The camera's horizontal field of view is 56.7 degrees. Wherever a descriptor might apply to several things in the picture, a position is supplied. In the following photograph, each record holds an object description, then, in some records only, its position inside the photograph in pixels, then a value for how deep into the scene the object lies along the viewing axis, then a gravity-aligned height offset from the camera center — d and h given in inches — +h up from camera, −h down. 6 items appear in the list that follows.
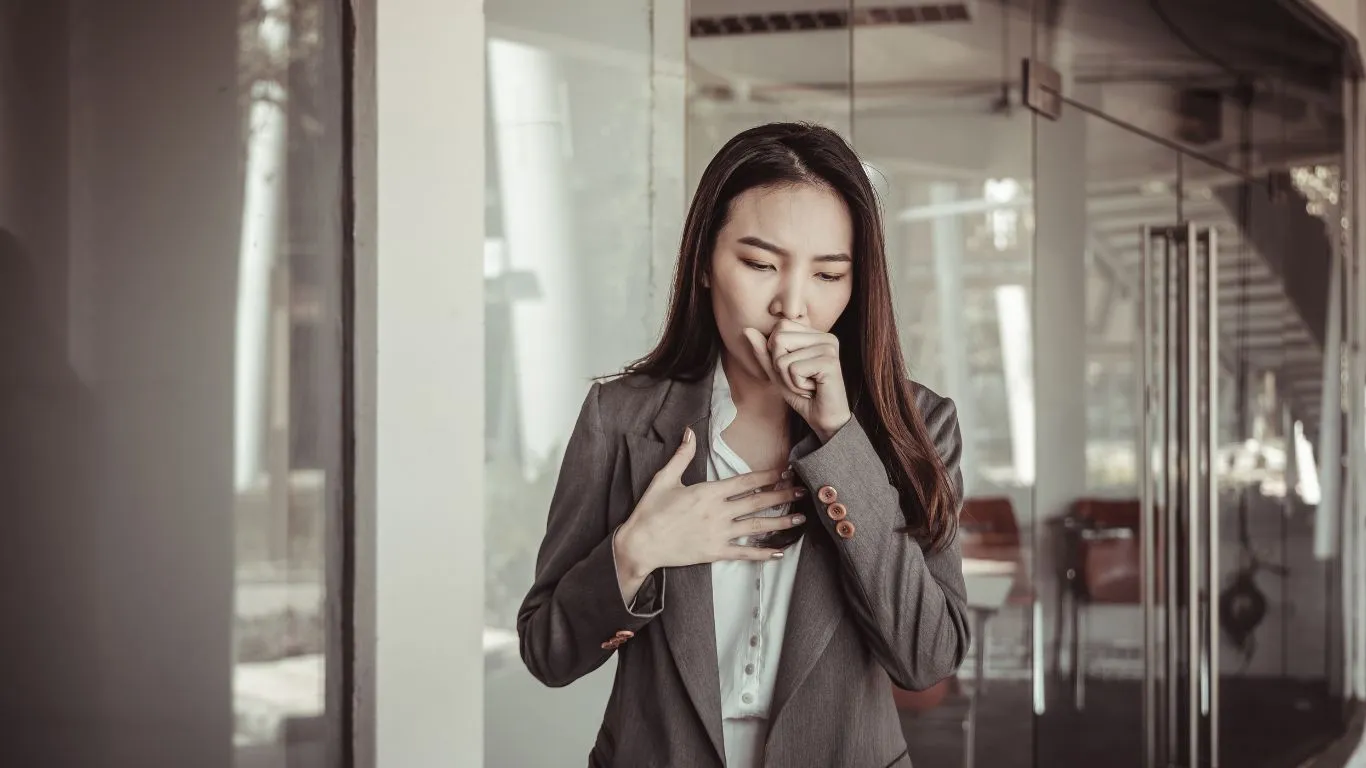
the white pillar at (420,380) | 86.2 -0.2
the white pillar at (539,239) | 103.8 +11.7
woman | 48.0 -5.9
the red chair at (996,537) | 157.8 -20.3
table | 160.1 -27.7
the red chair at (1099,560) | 174.4 -26.1
